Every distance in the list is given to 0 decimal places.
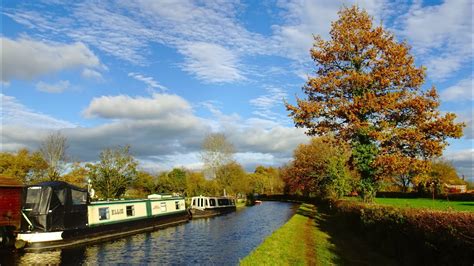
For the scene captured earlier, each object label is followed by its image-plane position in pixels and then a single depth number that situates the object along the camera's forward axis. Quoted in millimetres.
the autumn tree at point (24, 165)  37219
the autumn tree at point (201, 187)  64000
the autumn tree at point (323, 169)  40719
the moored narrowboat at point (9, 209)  22203
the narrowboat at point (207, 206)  45541
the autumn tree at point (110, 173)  43906
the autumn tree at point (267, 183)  121500
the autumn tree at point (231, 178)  68625
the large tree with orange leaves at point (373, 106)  24125
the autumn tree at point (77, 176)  43906
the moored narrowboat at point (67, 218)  22281
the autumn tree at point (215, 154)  68250
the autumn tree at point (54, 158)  42875
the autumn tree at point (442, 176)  54503
